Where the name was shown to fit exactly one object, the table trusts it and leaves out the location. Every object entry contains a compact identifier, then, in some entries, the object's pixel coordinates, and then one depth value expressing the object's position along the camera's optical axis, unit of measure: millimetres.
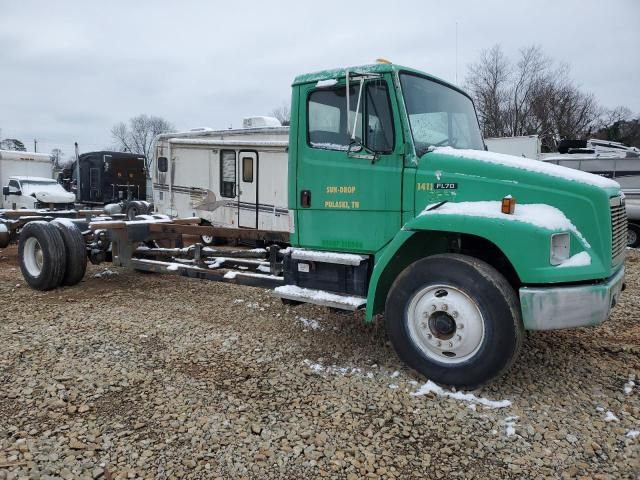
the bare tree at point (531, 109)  34625
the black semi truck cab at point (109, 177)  20844
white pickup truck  15406
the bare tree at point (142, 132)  75562
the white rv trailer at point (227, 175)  10750
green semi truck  3428
